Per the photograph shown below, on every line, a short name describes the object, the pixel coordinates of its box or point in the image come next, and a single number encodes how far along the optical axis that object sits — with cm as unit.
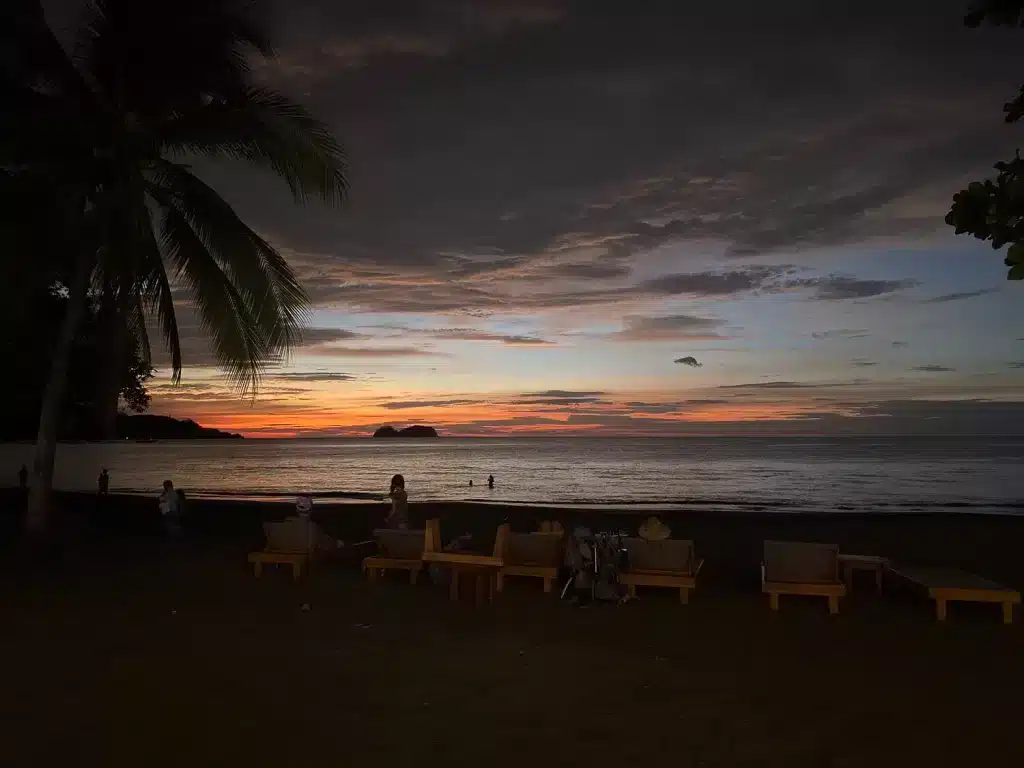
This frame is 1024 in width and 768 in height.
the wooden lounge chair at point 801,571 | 868
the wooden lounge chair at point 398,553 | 1029
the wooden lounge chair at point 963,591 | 808
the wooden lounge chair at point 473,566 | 916
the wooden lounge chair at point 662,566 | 912
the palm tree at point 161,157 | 1041
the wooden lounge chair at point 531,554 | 959
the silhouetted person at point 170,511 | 1495
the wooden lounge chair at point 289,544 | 1045
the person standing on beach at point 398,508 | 1171
